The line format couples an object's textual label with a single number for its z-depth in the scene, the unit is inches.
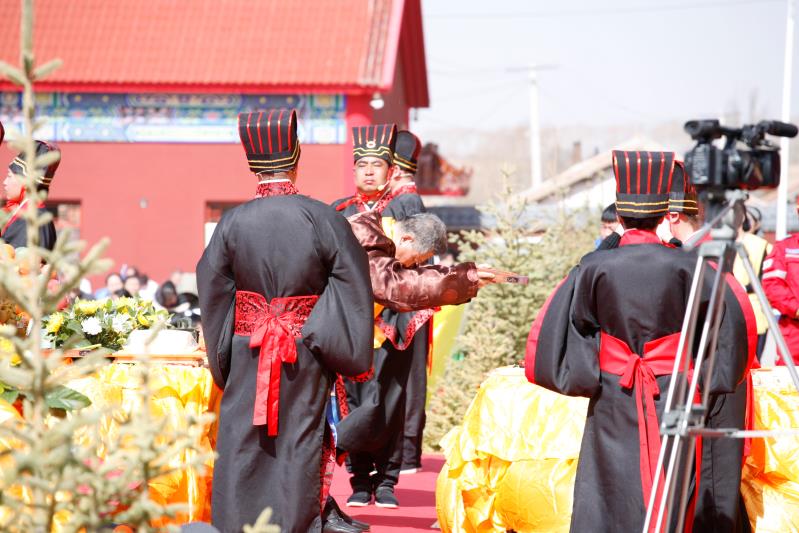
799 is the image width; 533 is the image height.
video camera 456.9
